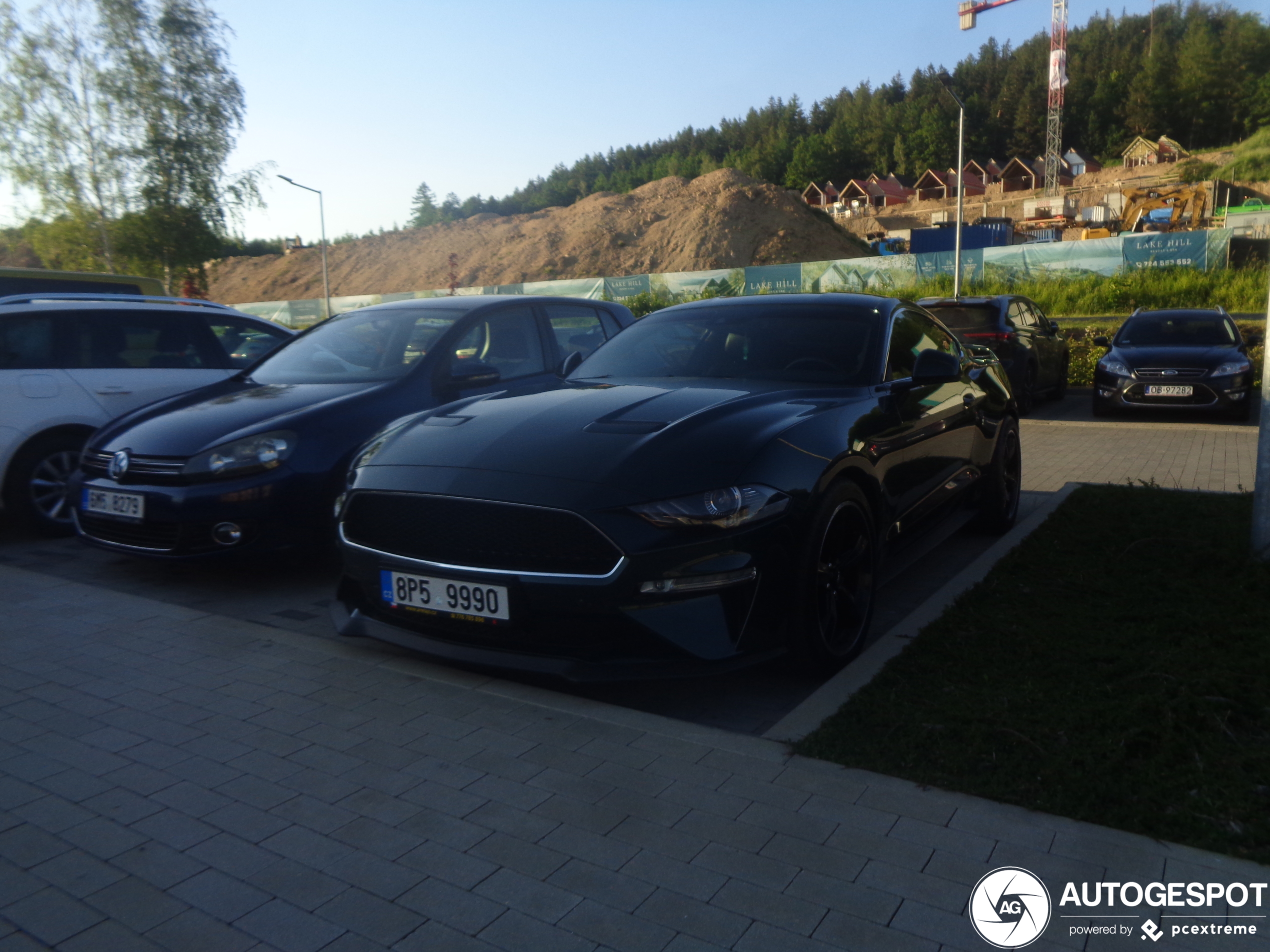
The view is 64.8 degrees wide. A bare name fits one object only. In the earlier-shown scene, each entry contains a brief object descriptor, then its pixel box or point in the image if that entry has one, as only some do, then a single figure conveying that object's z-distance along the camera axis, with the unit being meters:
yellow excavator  51.28
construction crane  88.06
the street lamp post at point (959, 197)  25.64
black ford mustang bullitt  3.47
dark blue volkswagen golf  5.25
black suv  12.93
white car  6.65
